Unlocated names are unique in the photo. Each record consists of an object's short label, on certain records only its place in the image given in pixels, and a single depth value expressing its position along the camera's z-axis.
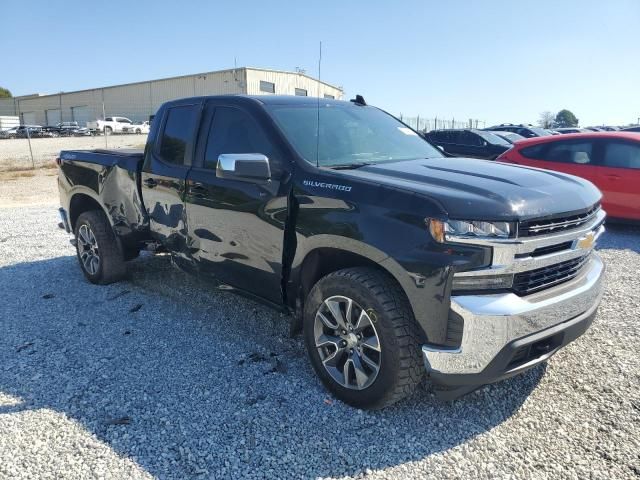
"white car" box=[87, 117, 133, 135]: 45.75
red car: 7.53
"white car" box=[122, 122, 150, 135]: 47.47
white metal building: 45.28
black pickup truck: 2.54
